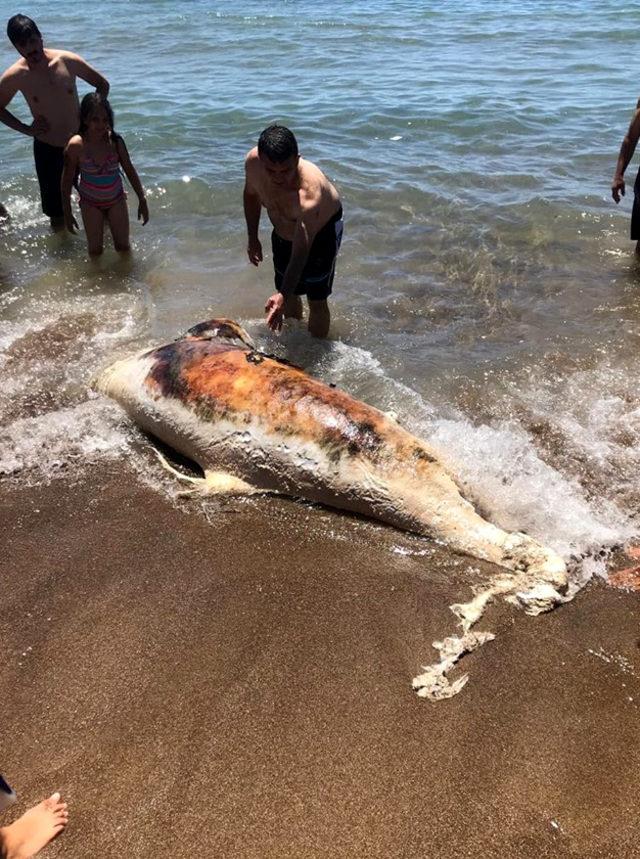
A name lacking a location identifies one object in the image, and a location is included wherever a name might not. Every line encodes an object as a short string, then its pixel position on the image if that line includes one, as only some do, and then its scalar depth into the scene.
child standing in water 5.62
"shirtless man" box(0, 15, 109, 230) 6.35
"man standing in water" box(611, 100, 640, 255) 5.94
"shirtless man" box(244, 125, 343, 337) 4.06
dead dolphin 3.20
